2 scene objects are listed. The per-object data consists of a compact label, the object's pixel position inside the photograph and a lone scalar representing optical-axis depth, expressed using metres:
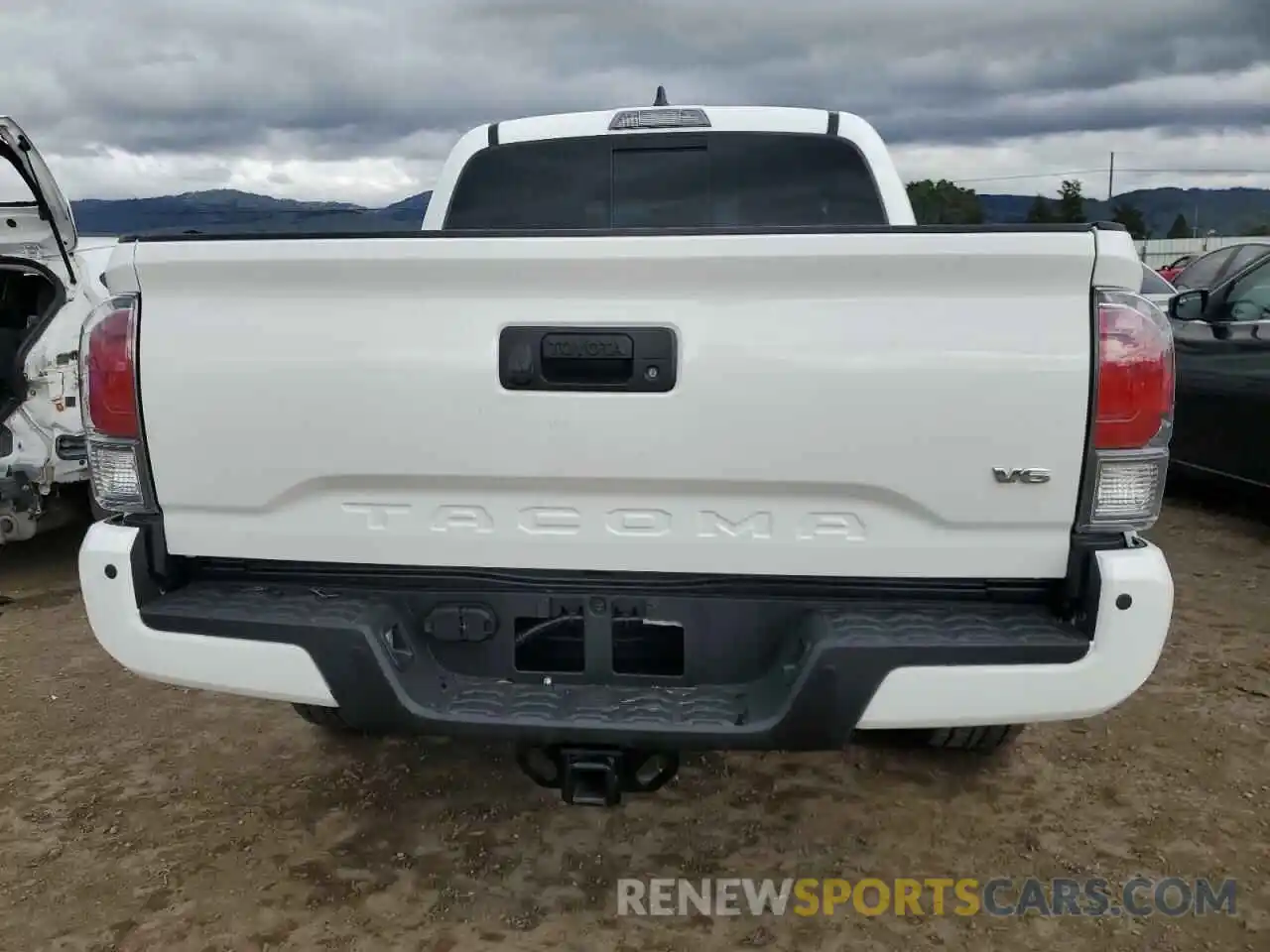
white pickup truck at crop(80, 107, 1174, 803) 2.21
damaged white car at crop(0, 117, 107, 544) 5.34
